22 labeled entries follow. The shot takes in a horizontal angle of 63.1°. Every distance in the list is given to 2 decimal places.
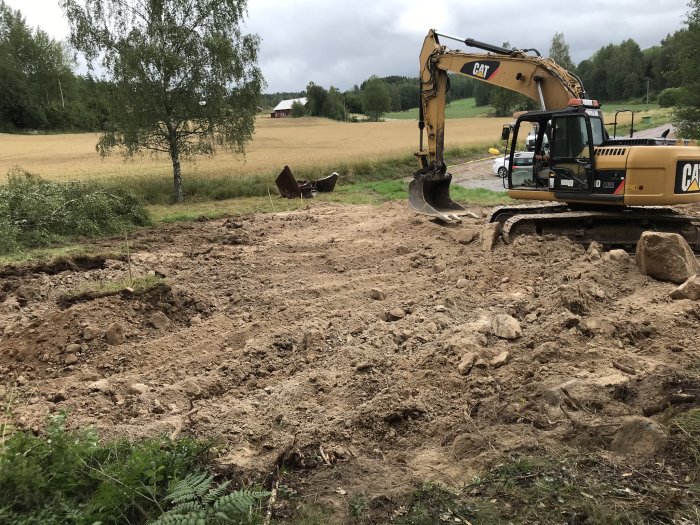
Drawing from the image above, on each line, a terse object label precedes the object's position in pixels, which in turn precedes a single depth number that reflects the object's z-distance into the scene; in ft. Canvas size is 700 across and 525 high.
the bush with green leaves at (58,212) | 38.88
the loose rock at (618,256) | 24.57
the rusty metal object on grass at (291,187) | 61.46
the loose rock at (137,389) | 16.88
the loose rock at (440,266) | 28.19
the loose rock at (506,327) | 18.76
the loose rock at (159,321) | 22.33
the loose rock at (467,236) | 33.22
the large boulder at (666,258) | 22.59
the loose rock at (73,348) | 19.81
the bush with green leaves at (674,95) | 96.29
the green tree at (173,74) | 59.52
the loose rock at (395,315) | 22.03
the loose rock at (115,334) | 20.66
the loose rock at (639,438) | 11.43
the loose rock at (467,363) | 16.58
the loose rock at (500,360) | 16.87
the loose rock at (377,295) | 24.45
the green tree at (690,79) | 92.58
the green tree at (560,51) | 258.78
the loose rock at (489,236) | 30.58
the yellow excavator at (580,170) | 28.09
